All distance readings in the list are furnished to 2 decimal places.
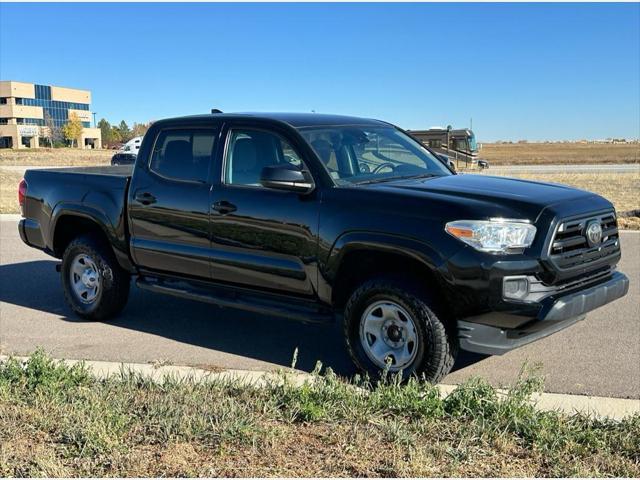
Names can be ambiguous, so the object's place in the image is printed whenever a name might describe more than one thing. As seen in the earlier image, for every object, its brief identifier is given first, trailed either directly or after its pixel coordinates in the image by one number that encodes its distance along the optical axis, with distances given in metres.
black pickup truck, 4.49
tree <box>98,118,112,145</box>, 127.44
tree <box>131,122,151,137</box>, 130.32
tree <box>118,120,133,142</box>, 134.88
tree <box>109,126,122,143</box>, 127.75
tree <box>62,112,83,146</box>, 99.25
